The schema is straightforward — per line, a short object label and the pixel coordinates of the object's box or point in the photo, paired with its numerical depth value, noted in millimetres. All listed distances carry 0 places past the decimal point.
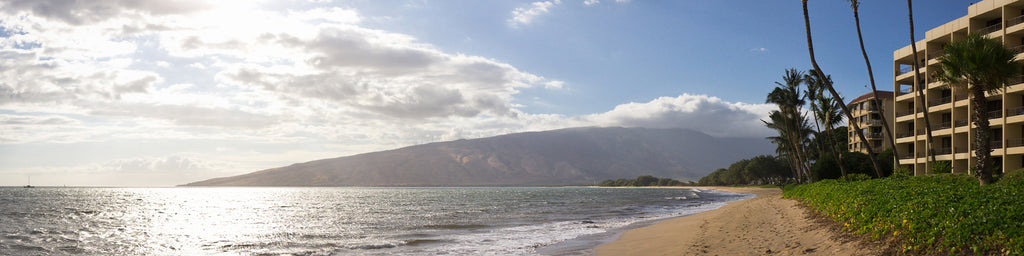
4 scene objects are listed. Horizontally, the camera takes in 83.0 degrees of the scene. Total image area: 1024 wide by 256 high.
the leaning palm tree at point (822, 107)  52656
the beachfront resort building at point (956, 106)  41344
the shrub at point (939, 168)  31120
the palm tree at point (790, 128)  68481
